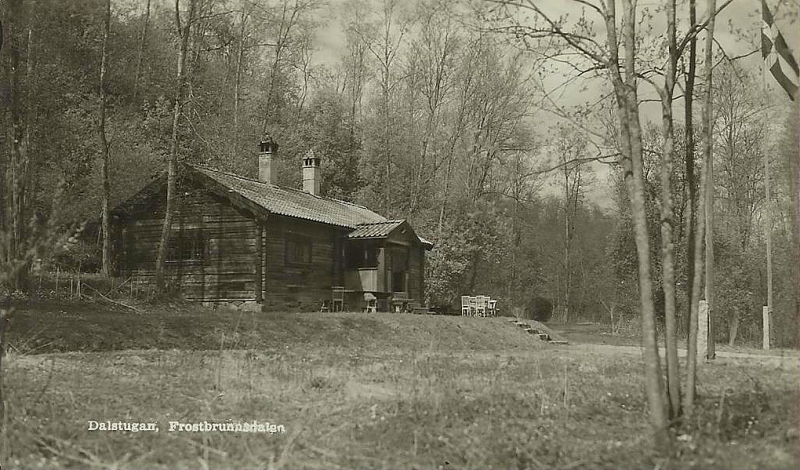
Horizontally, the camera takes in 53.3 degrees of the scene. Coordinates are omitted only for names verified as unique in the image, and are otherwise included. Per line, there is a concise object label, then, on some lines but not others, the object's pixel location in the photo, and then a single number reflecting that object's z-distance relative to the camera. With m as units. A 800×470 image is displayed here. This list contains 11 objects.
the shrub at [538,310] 47.44
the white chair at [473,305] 35.78
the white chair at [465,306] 36.22
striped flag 10.02
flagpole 25.26
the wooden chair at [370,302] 30.19
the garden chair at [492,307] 36.50
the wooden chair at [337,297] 29.81
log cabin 26.38
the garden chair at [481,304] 35.62
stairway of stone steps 28.73
